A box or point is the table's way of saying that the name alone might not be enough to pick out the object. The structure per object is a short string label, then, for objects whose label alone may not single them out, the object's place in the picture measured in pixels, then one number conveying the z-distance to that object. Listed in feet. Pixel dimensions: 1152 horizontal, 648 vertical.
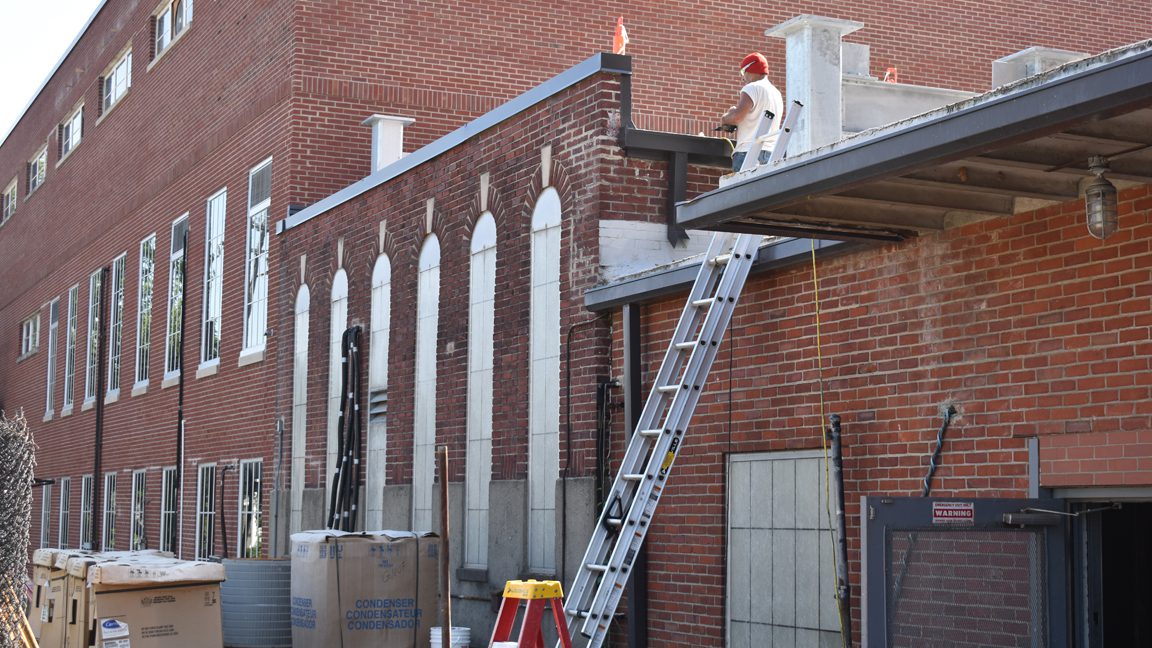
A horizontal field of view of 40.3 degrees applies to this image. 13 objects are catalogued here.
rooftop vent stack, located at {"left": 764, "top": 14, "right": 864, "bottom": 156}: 42.68
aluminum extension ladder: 34.35
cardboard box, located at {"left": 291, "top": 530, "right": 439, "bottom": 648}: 42.73
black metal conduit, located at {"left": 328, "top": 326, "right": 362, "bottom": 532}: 58.13
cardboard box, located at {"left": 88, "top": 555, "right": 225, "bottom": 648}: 39.83
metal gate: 25.53
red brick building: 31.60
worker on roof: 38.37
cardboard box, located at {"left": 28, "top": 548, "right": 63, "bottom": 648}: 43.91
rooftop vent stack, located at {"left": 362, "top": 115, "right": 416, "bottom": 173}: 65.98
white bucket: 45.16
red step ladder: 31.63
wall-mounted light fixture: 25.20
